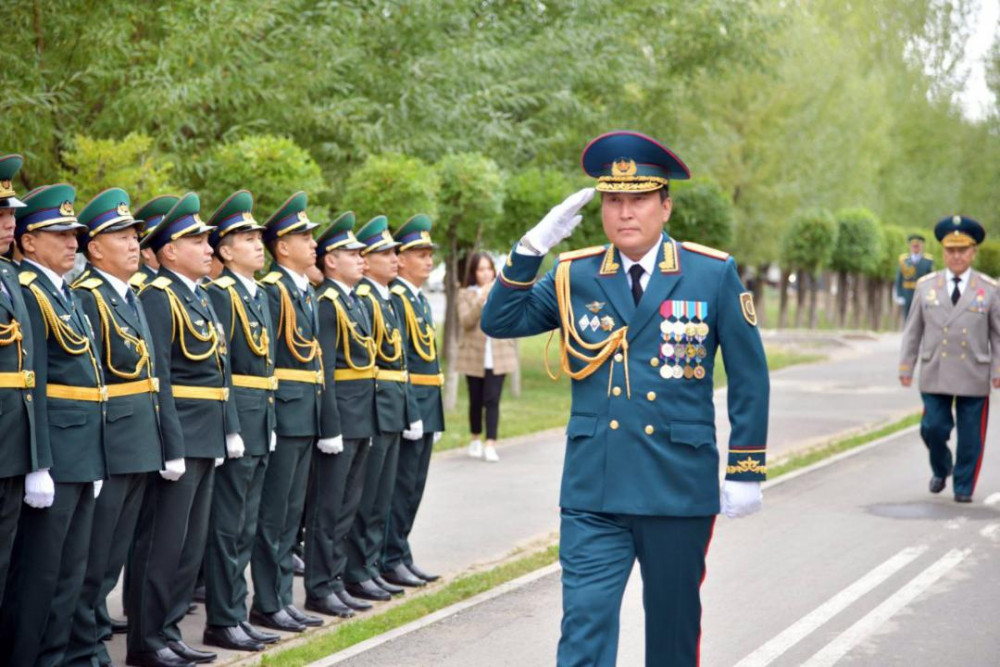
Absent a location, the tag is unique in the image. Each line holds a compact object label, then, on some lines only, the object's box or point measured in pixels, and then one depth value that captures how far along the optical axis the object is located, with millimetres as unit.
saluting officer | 9015
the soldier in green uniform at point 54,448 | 10395
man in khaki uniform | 20941
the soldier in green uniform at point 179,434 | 11731
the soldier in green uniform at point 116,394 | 11073
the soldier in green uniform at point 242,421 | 12522
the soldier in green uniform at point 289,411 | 13237
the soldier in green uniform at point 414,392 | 15194
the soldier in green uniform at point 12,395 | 10025
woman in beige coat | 24165
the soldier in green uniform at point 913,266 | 47008
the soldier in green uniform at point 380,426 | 14466
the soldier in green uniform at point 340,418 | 13814
